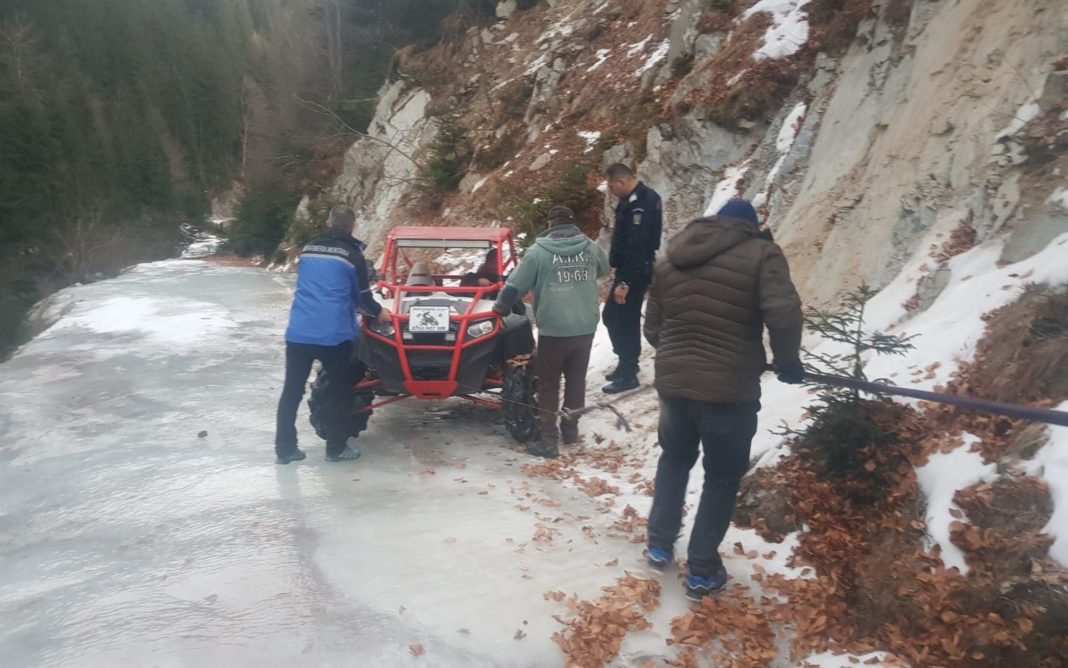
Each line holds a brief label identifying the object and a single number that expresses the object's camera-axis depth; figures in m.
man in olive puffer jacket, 3.72
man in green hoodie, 6.32
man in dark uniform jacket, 6.99
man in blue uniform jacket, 6.02
